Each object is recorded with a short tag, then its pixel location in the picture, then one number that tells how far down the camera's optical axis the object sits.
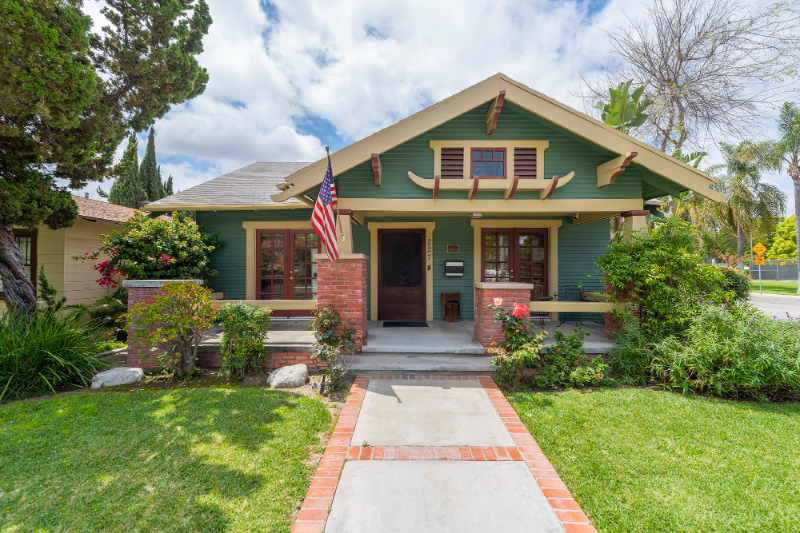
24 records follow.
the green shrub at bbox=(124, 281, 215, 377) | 4.49
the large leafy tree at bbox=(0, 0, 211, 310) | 4.24
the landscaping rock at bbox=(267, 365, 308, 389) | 4.52
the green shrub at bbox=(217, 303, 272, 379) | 4.69
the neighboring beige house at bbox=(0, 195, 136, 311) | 7.40
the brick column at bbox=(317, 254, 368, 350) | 5.12
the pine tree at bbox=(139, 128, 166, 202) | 17.95
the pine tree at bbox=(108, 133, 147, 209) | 16.89
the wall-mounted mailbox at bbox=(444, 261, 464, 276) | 7.47
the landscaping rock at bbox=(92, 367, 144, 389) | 4.55
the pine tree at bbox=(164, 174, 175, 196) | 19.74
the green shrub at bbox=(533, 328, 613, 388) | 4.41
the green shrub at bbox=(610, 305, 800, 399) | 3.92
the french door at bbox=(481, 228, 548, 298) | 7.61
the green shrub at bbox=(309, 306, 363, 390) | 4.45
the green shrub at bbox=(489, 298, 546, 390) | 4.34
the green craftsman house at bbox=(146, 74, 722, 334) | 5.23
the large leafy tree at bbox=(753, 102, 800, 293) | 17.45
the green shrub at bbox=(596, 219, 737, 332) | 4.82
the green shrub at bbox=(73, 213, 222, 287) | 5.61
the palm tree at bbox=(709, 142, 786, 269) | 18.78
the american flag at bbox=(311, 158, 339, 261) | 4.35
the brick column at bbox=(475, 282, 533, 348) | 5.12
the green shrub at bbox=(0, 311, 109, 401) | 4.26
